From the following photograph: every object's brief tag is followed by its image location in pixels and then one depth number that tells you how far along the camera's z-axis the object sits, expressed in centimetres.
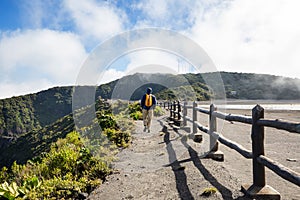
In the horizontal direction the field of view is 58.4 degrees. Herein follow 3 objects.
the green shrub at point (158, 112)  2505
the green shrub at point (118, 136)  1042
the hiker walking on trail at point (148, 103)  1208
